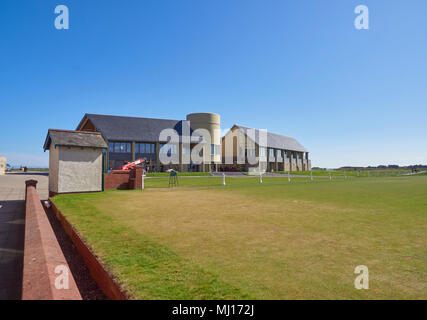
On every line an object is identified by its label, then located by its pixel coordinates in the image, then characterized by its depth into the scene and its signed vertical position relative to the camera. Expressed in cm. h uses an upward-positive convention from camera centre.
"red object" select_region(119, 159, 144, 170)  2970 +47
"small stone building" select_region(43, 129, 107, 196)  1345 +55
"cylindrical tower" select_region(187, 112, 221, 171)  5156 +910
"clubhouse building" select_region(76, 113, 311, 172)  4428 +519
